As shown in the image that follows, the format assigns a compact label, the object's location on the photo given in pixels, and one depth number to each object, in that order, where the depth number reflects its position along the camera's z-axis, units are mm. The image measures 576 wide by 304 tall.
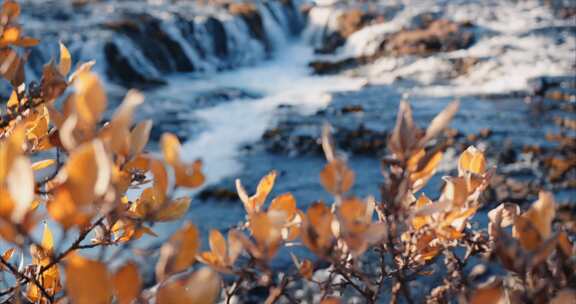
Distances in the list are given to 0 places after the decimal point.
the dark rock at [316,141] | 7309
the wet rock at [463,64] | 10701
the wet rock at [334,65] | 12473
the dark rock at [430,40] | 12648
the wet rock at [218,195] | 6047
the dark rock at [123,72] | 10281
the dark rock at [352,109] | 8734
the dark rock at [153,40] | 11297
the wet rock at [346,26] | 15492
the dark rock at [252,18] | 14375
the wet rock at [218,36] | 12938
